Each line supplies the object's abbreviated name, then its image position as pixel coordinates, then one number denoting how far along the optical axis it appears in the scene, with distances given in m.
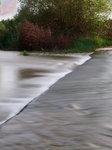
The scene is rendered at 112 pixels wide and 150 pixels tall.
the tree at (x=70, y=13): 21.81
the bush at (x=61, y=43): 18.17
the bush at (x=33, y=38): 17.19
